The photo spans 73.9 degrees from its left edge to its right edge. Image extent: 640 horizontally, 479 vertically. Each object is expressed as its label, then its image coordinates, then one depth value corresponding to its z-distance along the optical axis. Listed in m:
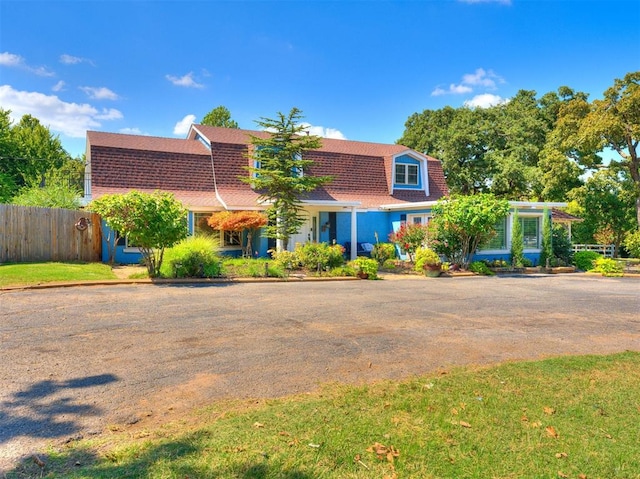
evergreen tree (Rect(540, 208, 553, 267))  19.42
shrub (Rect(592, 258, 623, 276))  17.61
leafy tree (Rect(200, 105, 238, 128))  36.25
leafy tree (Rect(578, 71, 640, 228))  22.53
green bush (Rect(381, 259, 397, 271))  17.86
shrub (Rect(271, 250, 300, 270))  14.95
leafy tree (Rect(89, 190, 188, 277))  12.03
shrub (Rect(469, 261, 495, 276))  17.17
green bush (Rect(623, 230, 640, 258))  25.12
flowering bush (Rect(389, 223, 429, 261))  17.72
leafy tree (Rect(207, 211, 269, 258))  16.31
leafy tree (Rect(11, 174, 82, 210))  17.61
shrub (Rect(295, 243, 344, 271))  15.27
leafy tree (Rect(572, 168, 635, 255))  25.50
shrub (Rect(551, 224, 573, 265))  20.19
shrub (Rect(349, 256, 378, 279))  14.77
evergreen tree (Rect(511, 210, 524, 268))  18.65
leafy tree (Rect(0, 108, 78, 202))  28.02
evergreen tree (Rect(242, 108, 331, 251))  16.91
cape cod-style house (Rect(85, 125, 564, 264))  18.20
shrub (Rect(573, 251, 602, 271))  19.41
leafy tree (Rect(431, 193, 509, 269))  16.31
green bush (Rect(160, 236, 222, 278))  13.09
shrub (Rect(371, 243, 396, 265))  18.88
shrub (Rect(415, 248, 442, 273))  16.09
